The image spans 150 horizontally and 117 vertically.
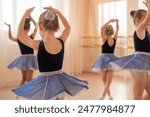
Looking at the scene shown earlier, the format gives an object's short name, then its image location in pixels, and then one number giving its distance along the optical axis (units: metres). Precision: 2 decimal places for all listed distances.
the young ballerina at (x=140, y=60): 2.16
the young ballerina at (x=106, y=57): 3.39
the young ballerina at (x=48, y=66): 1.79
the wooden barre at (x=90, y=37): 5.88
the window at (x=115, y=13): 5.34
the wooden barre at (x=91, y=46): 5.89
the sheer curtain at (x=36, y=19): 4.55
